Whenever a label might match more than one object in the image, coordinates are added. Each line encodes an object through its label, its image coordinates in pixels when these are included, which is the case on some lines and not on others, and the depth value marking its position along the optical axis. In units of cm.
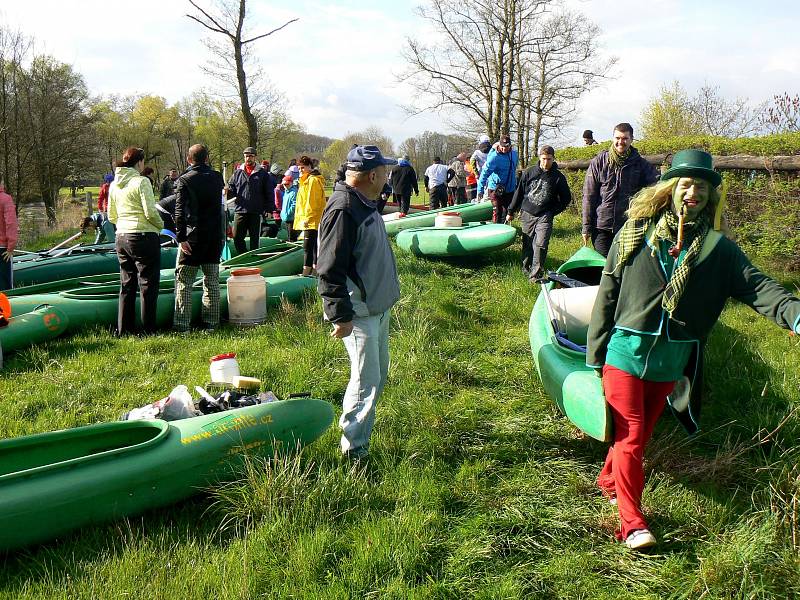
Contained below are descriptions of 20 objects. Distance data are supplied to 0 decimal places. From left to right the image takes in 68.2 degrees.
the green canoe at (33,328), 561
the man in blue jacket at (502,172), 962
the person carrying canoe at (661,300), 264
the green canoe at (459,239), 855
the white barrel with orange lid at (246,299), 670
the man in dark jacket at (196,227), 617
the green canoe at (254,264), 733
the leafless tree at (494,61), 1861
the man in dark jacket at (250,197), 967
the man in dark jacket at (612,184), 606
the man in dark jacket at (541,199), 761
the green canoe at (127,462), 285
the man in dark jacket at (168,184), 1340
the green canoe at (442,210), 1098
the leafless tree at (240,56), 1556
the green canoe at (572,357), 331
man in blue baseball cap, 319
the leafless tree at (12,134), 1761
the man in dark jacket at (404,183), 1314
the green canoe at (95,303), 623
